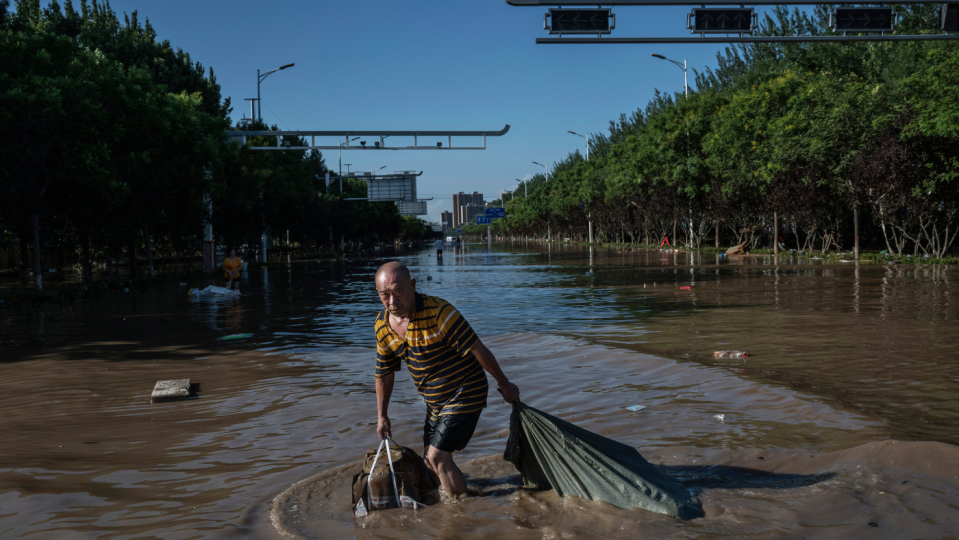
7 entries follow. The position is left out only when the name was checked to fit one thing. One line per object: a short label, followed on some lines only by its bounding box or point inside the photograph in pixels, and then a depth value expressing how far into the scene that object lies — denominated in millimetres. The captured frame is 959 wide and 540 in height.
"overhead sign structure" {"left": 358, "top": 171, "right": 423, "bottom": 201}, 83000
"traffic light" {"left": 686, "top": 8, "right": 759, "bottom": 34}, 15602
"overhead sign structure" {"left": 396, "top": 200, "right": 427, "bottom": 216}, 114731
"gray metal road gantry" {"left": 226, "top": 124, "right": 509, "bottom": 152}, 35594
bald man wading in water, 4547
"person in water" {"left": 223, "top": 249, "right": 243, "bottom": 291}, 24425
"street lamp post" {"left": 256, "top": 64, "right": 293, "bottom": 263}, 49812
